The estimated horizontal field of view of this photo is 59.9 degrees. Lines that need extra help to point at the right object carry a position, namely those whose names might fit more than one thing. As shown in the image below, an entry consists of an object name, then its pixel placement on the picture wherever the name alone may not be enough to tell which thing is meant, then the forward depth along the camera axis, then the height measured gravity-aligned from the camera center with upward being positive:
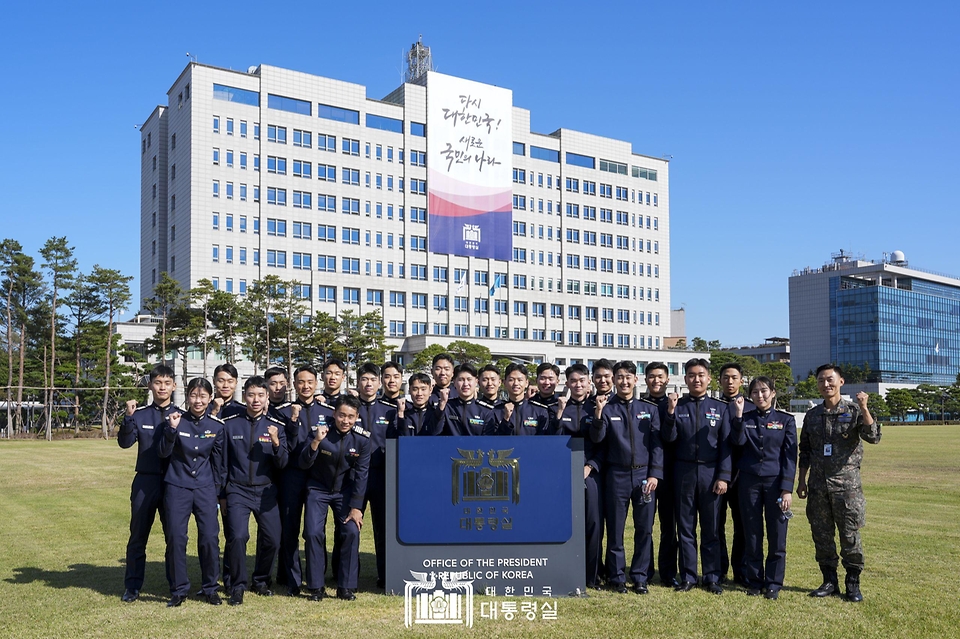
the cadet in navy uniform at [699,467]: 8.12 -0.97
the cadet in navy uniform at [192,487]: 7.54 -1.13
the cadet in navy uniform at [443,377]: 9.30 -0.12
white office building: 67.88 +14.23
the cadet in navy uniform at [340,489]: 7.71 -1.17
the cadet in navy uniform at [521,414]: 8.30 -0.47
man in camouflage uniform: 7.74 -0.99
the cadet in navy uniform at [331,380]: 8.83 -0.15
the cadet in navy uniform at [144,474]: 7.73 -1.02
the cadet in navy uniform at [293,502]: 8.01 -1.32
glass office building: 124.19 +7.58
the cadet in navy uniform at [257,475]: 7.90 -1.04
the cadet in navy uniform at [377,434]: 8.33 -0.70
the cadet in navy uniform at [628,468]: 8.02 -0.98
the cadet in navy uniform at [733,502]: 8.41 -1.37
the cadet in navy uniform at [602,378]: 8.76 -0.11
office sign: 7.64 -1.43
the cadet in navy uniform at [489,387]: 8.86 -0.21
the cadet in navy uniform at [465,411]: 8.55 -0.46
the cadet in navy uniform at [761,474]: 8.07 -1.02
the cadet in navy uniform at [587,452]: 8.08 -0.83
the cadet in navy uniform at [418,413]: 8.45 -0.48
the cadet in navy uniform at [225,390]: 8.33 -0.26
